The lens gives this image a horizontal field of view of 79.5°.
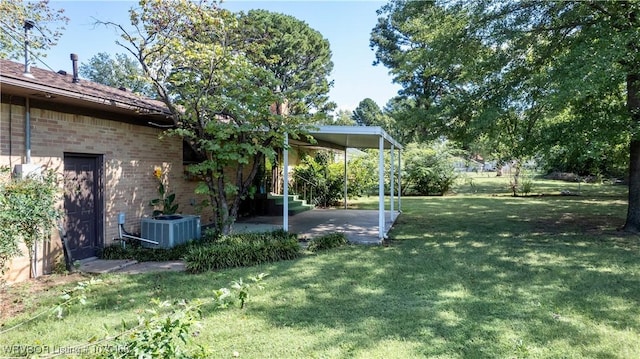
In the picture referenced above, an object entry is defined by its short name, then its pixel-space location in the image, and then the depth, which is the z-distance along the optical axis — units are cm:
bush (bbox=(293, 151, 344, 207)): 1612
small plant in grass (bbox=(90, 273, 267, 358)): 194
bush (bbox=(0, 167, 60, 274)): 420
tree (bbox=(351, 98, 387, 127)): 6560
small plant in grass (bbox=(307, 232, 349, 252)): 824
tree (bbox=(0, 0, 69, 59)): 1168
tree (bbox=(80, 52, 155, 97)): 4805
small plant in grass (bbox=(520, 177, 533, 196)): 2123
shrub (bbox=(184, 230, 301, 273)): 655
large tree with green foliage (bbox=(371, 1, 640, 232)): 824
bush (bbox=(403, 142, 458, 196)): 2241
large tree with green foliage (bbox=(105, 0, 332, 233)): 734
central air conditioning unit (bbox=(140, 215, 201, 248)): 791
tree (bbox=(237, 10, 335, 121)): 2592
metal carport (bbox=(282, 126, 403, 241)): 842
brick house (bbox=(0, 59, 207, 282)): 593
